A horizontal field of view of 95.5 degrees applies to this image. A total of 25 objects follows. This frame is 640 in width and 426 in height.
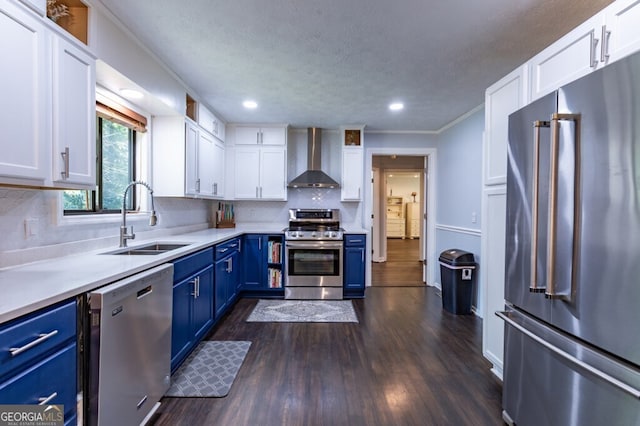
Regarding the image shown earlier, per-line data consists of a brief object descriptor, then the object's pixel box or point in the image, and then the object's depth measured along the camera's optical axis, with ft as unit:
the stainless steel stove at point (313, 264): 13.06
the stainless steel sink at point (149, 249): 7.32
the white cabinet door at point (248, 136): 14.48
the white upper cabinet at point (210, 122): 11.36
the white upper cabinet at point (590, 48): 4.07
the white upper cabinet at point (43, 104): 4.23
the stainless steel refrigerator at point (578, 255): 3.50
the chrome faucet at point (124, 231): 7.38
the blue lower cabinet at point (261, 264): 13.06
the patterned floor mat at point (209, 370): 6.54
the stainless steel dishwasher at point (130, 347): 4.18
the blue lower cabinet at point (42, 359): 3.14
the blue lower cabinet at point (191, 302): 6.94
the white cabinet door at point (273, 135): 14.49
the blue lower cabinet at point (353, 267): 13.30
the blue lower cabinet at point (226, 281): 9.89
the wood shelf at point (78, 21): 5.67
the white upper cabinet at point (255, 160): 14.47
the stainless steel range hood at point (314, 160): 14.52
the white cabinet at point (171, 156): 9.86
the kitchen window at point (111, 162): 7.36
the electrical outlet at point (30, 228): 5.55
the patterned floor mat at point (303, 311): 10.85
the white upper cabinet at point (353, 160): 14.56
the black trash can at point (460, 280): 11.41
